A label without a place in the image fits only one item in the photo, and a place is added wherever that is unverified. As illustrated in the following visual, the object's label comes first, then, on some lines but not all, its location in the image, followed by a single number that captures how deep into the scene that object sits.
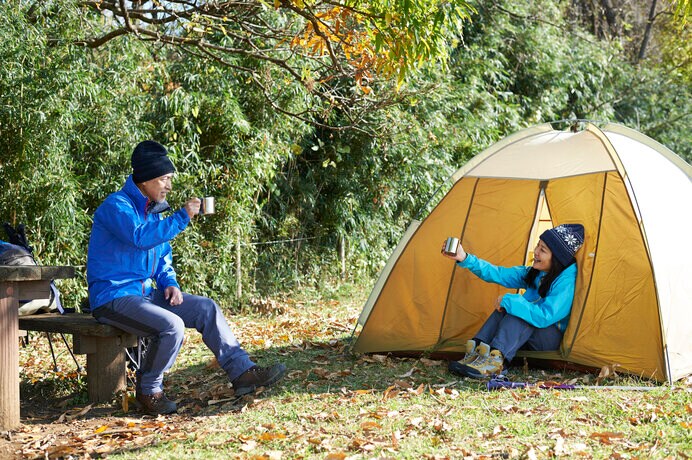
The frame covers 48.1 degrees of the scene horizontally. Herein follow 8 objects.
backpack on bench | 4.45
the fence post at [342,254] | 8.93
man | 4.13
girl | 4.80
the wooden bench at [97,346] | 4.25
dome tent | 4.70
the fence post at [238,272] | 7.55
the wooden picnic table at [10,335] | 3.80
